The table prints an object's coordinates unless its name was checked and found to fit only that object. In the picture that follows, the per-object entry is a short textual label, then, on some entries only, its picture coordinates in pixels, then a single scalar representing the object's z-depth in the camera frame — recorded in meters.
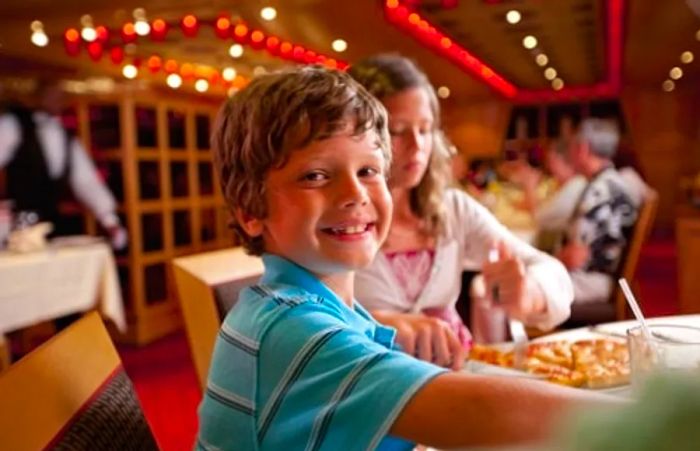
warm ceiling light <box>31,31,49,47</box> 5.23
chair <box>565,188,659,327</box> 2.77
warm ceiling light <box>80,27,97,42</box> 5.00
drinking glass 0.57
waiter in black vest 3.96
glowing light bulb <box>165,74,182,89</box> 5.91
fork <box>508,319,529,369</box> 1.15
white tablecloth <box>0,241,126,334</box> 3.01
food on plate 0.99
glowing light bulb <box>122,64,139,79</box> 5.68
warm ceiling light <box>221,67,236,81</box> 6.64
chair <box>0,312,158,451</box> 0.58
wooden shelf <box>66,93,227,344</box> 4.72
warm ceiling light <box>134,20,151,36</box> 4.91
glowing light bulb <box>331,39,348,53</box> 5.84
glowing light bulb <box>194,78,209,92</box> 6.14
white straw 0.86
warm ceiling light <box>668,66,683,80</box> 9.58
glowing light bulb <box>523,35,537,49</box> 6.39
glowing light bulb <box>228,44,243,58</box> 5.92
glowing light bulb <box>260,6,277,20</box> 4.76
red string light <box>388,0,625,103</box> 4.94
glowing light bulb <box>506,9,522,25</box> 5.20
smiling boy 0.48
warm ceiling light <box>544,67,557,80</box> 9.11
